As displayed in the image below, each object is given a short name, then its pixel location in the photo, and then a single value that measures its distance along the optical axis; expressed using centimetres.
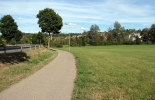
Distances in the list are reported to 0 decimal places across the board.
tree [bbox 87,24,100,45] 9712
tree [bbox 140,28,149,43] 9326
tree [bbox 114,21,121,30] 9455
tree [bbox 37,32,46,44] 6058
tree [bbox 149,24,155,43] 8990
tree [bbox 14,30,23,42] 4444
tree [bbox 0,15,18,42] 4147
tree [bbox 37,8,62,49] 3353
